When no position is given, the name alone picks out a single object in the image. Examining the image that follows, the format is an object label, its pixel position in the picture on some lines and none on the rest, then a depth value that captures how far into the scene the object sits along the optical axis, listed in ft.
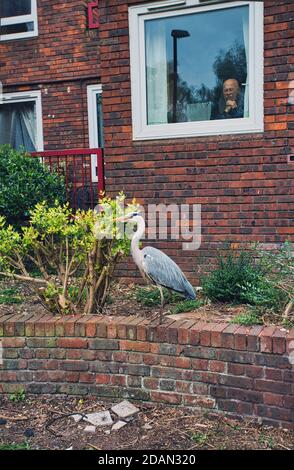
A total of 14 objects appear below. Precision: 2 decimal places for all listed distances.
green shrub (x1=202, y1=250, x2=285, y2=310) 13.05
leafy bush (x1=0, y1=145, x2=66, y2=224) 20.39
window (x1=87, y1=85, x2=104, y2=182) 30.66
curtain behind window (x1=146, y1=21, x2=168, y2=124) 17.97
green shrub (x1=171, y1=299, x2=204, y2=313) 13.85
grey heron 12.60
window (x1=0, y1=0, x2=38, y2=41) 31.53
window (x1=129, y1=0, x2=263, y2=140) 16.74
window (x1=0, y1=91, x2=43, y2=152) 32.37
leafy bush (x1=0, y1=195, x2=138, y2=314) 13.43
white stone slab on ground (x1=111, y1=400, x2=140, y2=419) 12.05
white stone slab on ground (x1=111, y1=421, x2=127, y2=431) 11.48
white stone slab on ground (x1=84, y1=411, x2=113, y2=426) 11.71
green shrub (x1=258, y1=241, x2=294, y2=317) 12.85
